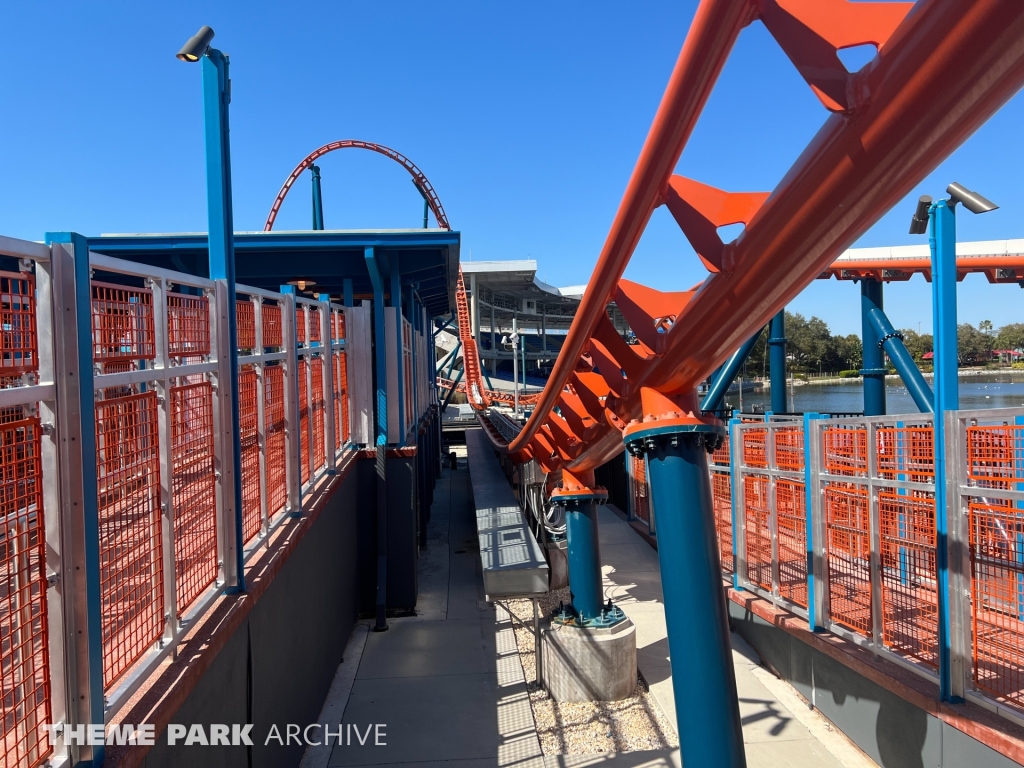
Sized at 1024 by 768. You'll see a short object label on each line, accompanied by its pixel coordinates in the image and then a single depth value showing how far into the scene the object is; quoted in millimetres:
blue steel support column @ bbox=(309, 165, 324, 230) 16531
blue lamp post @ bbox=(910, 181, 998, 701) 4367
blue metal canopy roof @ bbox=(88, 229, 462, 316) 9562
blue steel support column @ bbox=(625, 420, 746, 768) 3779
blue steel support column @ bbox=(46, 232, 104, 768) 2162
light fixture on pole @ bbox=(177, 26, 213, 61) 3619
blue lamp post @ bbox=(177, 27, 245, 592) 3982
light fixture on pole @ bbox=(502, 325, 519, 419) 27058
